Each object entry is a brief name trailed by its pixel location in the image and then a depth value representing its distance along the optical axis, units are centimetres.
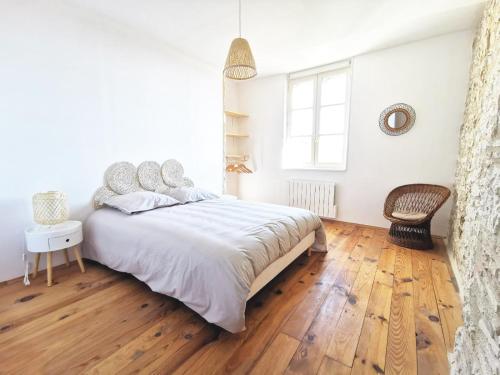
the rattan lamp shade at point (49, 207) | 197
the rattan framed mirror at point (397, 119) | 305
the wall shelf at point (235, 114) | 427
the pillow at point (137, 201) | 230
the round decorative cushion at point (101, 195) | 251
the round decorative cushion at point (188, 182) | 341
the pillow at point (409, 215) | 267
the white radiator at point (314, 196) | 372
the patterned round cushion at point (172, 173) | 315
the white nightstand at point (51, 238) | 187
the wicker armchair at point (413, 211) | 267
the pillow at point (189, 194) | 284
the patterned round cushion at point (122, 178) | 262
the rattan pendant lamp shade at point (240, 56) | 197
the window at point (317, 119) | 369
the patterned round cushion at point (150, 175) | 288
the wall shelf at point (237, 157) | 438
